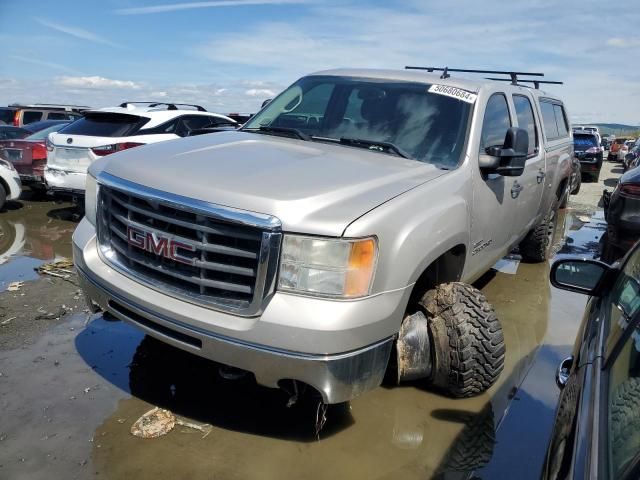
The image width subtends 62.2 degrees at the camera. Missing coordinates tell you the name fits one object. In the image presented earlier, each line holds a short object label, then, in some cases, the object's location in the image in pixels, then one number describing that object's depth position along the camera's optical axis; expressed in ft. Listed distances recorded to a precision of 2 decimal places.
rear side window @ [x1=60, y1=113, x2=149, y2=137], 25.25
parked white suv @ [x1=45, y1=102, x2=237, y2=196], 25.04
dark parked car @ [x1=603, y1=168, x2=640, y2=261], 14.23
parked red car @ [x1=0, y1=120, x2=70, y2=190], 29.81
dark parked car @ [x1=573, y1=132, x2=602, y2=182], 55.93
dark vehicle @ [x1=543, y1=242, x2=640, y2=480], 4.28
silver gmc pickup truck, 8.04
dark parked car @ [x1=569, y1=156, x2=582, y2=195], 38.22
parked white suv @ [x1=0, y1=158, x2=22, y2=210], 27.94
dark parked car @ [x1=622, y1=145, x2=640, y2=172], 53.52
